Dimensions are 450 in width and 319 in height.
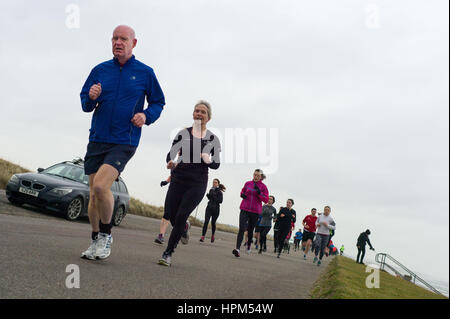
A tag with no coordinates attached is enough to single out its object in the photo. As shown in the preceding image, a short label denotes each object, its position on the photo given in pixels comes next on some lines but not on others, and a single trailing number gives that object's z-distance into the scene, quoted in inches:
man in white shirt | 573.6
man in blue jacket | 196.9
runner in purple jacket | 458.0
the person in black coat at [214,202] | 562.4
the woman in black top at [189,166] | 246.4
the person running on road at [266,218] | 662.8
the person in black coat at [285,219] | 627.8
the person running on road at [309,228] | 687.1
